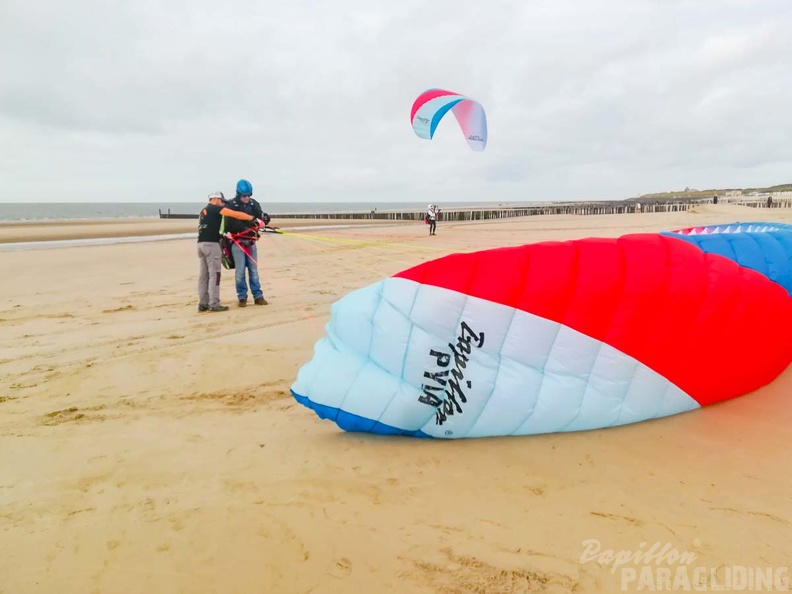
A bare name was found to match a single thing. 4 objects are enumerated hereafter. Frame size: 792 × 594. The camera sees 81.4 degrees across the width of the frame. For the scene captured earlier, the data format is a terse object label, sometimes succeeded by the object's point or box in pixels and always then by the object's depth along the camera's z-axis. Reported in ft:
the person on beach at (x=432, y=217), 62.64
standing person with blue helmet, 21.09
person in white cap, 20.68
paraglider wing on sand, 8.81
